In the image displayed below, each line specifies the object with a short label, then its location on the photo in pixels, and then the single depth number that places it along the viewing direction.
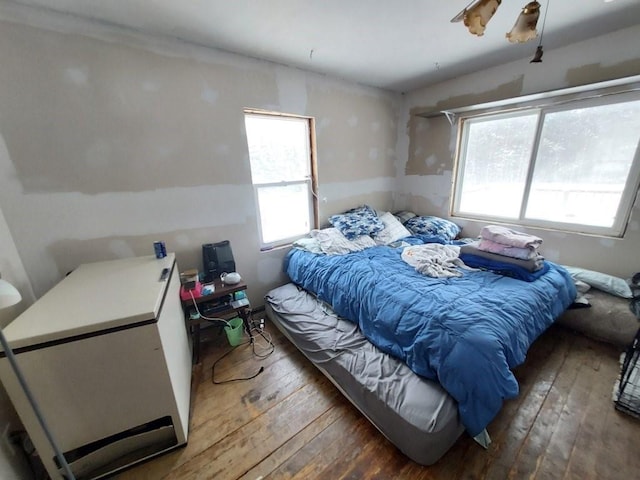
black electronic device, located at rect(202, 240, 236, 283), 2.09
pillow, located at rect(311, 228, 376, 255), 2.43
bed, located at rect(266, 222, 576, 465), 1.14
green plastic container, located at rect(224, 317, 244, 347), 1.96
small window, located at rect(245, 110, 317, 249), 2.39
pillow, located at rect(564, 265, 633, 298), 1.94
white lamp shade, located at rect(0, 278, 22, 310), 0.80
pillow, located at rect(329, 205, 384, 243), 2.67
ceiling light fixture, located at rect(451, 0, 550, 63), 1.08
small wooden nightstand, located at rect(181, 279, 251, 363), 1.79
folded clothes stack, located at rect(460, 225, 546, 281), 1.80
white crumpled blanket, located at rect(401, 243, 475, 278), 1.87
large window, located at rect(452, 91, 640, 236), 2.06
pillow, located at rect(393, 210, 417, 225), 3.31
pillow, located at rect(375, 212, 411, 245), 2.77
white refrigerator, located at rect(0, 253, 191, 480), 0.95
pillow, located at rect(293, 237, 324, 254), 2.48
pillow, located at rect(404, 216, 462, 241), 2.85
